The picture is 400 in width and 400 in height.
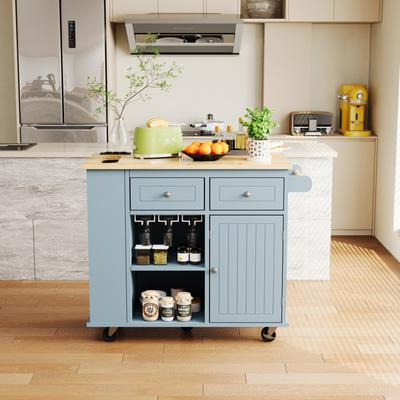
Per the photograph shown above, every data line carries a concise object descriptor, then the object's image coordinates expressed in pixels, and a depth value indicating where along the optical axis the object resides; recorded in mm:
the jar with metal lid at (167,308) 4160
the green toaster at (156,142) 4238
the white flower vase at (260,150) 4148
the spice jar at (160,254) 4148
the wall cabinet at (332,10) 6637
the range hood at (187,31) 6484
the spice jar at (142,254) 4156
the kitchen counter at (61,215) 5176
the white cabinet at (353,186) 6637
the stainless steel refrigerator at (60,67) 6508
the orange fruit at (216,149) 4137
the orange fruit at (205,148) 4117
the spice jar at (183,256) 4160
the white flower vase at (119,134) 4652
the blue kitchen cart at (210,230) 4049
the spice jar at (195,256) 4164
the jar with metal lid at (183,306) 4148
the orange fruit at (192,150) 4137
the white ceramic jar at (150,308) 4152
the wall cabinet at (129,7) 6637
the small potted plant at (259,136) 4152
